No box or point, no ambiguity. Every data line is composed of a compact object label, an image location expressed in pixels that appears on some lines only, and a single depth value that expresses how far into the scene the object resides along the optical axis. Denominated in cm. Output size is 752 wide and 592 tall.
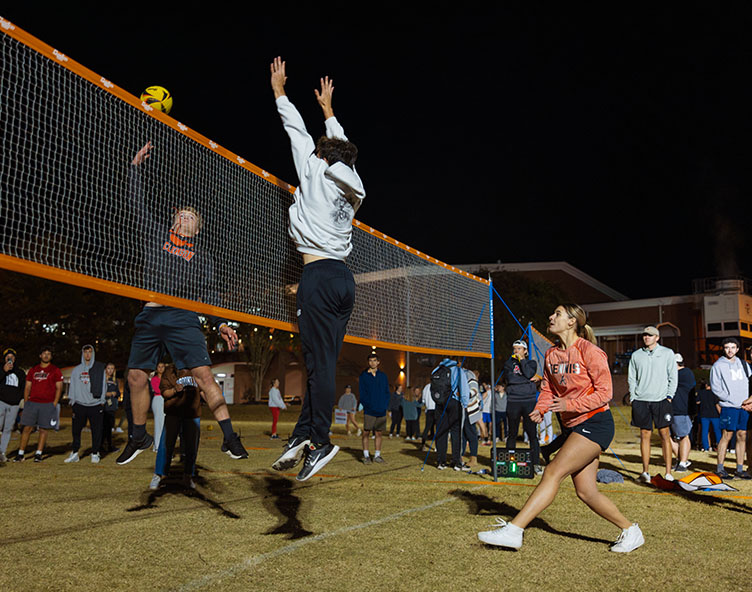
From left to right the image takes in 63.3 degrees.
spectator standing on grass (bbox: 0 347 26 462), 1227
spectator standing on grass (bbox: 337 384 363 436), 2162
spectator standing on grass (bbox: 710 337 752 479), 1038
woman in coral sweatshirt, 534
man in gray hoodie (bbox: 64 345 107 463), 1254
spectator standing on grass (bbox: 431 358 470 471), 1205
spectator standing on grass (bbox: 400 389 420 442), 2067
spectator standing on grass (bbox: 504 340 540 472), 1172
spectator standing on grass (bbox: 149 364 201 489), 857
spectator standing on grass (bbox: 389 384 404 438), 2194
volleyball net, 442
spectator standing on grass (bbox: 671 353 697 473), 1173
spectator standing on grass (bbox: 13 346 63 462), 1284
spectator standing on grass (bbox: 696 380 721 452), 1442
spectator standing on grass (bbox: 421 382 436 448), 1326
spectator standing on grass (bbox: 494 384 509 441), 1773
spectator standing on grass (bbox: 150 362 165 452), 1228
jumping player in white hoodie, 454
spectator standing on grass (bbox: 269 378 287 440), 1984
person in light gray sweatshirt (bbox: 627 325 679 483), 1010
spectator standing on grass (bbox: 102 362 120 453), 1443
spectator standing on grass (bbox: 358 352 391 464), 1328
